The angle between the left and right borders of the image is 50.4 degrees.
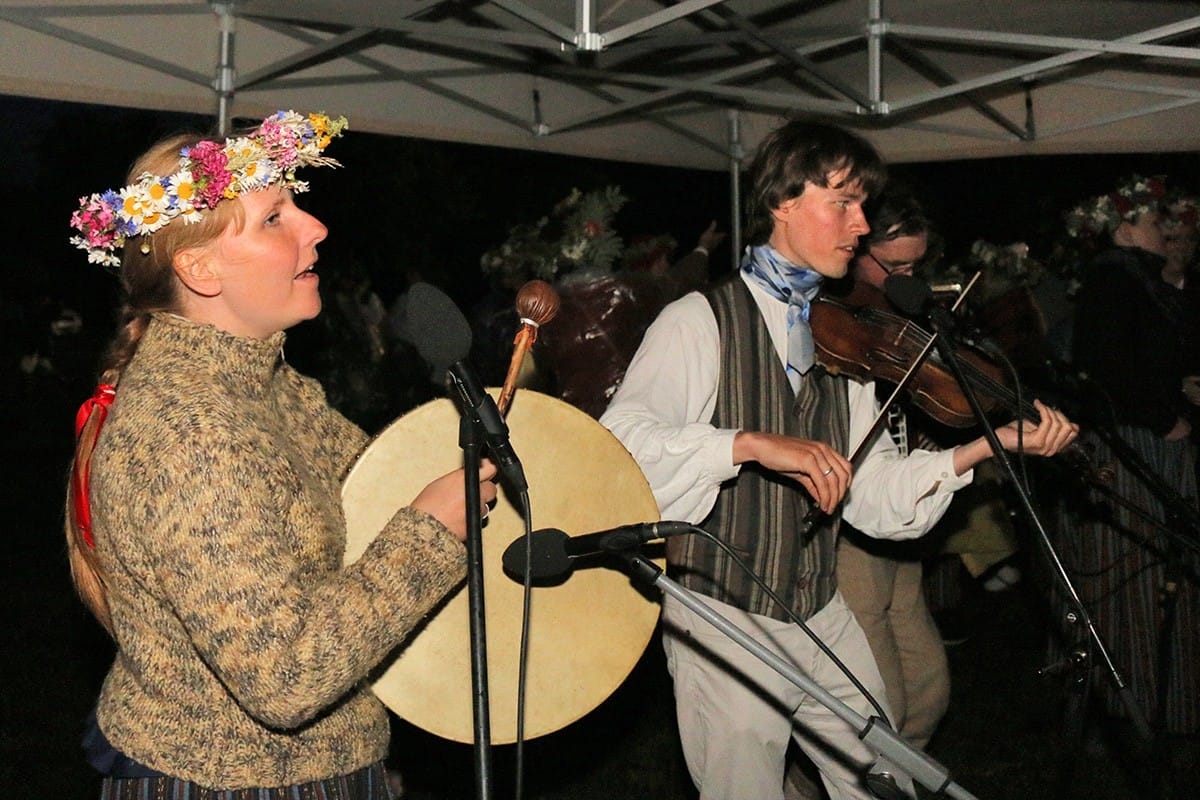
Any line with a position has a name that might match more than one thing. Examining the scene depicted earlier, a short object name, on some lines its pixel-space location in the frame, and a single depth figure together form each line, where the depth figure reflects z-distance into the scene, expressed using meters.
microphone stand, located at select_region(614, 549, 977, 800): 1.96
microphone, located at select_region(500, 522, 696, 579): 2.02
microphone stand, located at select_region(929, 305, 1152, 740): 2.63
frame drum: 2.31
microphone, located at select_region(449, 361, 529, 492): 1.94
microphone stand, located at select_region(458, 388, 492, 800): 1.87
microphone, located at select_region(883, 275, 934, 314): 2.96
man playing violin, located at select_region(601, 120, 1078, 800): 3.09
